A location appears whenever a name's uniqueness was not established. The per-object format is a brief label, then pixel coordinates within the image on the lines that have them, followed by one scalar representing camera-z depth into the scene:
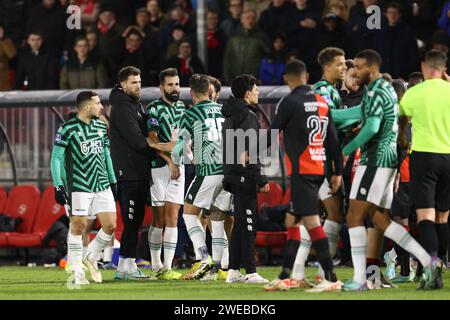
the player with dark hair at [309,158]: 10.87
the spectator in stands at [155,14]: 21.11
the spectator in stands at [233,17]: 19.92
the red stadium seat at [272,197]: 17.22
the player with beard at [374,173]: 10.98
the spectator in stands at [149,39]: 20.02
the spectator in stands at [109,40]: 20.22
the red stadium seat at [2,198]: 18.30
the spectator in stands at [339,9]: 19.00
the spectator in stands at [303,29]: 18.69
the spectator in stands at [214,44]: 19.78
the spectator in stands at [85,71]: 19.94
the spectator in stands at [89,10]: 21.83
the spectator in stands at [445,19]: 18.23
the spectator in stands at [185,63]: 18.76
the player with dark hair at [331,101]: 11.45
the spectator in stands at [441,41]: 17.34
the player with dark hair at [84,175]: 12.57
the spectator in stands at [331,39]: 18.10
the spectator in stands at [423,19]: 18.88
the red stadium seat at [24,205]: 18.06
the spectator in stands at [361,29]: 18.09
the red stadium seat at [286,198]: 17.14
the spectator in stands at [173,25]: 20.50
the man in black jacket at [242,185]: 12.34
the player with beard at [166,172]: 13.75
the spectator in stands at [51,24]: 21.23
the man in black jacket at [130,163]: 13.54
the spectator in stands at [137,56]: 19.75
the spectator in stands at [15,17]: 22.67
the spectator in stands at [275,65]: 18.70
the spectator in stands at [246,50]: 19.19
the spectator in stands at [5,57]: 21.12
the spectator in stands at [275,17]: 19.44
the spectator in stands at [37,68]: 20.45
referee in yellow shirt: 11.34
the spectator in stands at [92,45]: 20.09
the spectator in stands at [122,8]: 21.61
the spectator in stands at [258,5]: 20.20
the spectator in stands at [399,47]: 17.72
